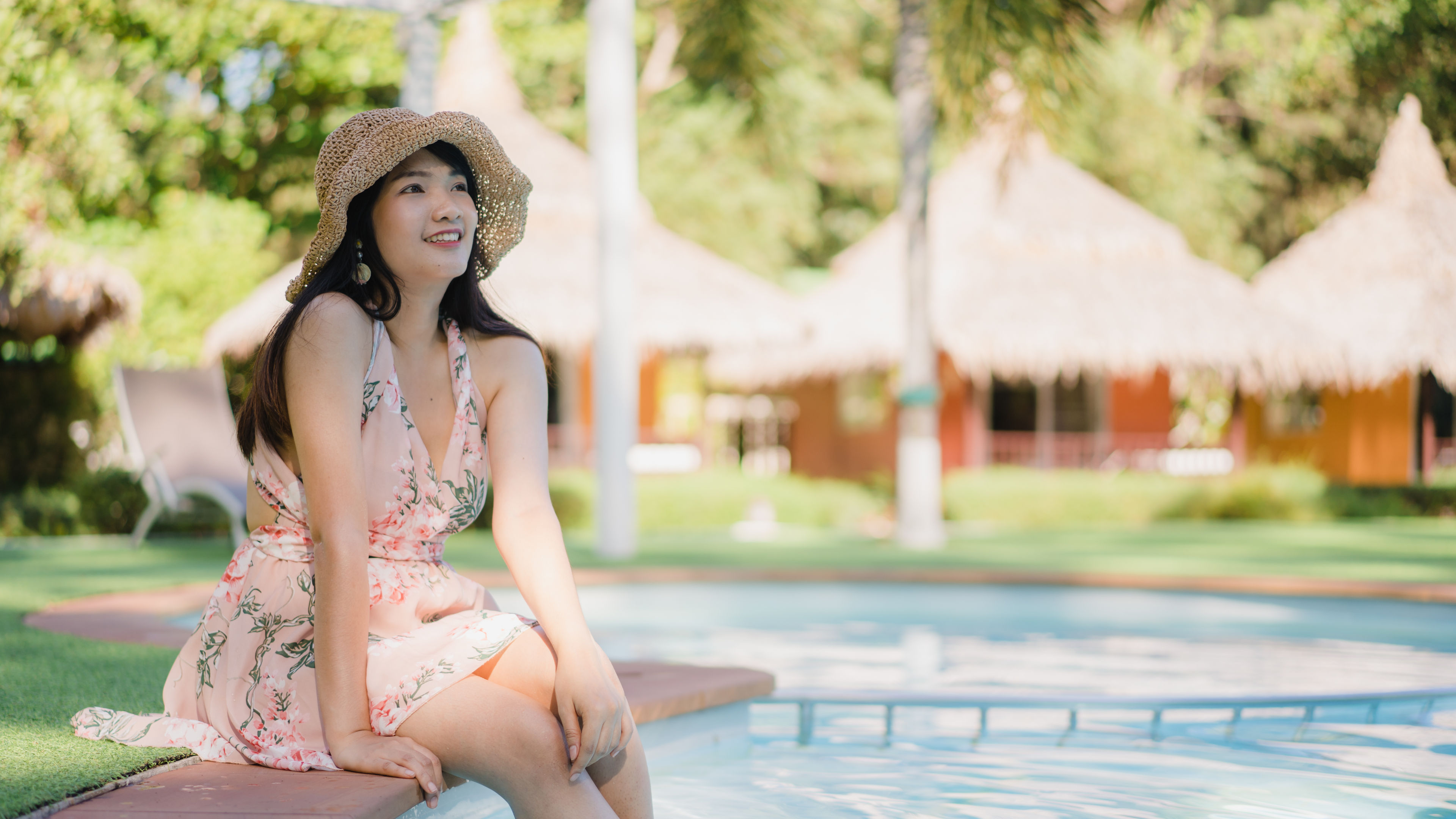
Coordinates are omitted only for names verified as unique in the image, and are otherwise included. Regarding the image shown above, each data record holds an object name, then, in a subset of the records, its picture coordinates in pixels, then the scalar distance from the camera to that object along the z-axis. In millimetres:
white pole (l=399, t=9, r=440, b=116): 8227
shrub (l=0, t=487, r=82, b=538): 10734
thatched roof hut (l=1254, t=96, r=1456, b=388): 17047
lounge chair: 8844
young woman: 2105
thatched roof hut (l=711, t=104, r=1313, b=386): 15531
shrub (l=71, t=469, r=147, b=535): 10969
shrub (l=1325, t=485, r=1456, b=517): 15484
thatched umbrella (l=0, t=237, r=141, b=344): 10727
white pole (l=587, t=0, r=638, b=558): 8922
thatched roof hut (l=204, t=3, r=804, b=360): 13906
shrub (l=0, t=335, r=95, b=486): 12023
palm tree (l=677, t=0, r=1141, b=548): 8812
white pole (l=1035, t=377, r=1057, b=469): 18672
